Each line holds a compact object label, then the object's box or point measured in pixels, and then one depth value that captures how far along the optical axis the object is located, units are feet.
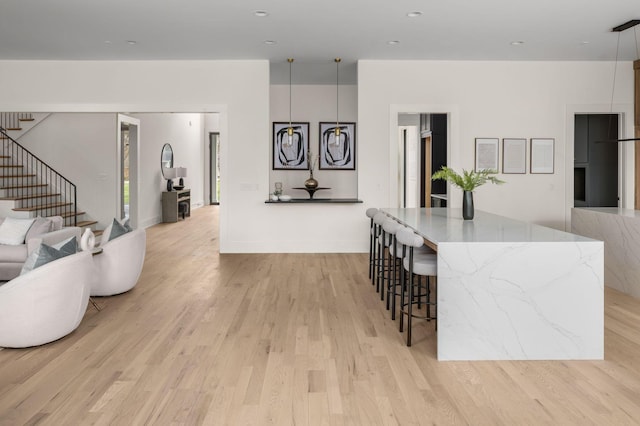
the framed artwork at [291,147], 32.76
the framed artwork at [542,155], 25.73
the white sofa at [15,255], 17.60
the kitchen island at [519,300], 11.05
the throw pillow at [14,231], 18.44
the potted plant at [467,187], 15.30
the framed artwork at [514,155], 25.73
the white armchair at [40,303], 11.31
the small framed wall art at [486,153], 25.71
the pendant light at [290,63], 25.03
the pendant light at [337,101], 29.41
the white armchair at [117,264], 16.05
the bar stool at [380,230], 16.77
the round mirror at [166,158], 41.37
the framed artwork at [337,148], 32.96
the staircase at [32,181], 29.73
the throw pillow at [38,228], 18.76
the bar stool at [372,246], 19.10
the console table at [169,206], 41.01
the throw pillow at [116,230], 17.00
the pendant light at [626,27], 19.02
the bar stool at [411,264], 11.92
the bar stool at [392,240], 14.26
